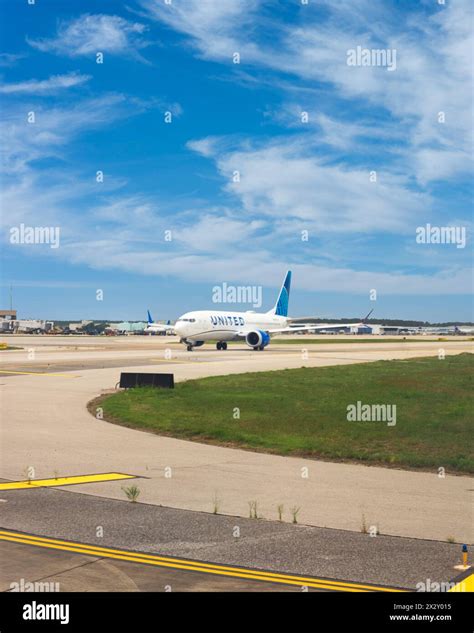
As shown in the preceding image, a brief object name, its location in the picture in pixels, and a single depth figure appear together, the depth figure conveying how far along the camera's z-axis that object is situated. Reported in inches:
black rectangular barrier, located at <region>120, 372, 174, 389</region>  1148.5
